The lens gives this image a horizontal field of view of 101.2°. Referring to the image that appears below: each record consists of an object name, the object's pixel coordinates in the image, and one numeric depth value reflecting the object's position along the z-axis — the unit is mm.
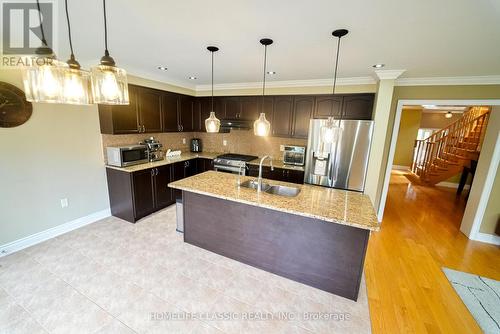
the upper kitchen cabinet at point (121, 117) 3166
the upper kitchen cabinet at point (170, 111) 4043
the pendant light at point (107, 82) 1181
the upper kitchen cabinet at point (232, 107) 4438
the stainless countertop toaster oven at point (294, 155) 3959
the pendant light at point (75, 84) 1146
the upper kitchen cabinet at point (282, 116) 4035
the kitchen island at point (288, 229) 1970
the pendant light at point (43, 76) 1082
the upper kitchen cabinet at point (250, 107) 4262
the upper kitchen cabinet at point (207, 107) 4625
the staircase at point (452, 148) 5395
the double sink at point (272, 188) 2611
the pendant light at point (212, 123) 2414
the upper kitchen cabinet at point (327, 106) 3658
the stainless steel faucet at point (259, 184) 2451
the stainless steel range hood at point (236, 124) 4291
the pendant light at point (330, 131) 2016
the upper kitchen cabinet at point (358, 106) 3461
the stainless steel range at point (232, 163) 4141
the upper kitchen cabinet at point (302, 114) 3869
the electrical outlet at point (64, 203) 3020
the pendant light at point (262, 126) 2179
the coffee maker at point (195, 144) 5077
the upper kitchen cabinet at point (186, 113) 4489
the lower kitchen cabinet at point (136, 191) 3293
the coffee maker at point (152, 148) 3727
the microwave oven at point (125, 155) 3258
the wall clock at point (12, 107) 2330
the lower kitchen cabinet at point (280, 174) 3811
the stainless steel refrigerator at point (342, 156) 3215
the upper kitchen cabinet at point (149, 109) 3583
